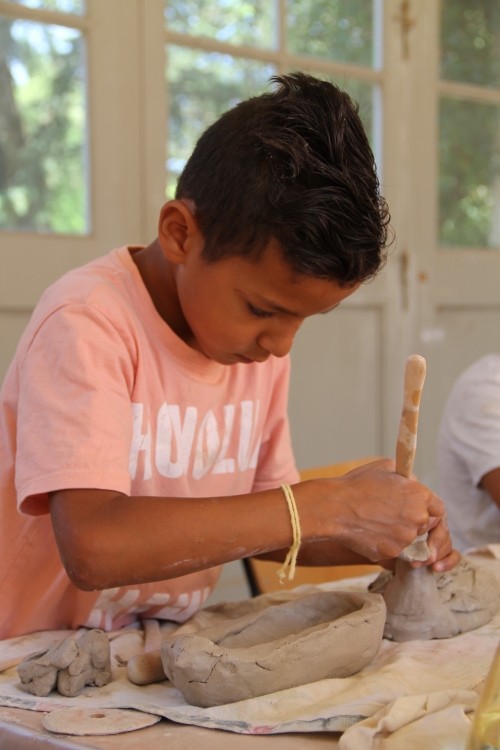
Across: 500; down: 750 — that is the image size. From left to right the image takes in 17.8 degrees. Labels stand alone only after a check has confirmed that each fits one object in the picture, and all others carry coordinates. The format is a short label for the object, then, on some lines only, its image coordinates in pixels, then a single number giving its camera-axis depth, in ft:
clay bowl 3.88
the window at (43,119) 7.42
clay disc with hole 3.75
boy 4.08
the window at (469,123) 10.90
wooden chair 5.53
